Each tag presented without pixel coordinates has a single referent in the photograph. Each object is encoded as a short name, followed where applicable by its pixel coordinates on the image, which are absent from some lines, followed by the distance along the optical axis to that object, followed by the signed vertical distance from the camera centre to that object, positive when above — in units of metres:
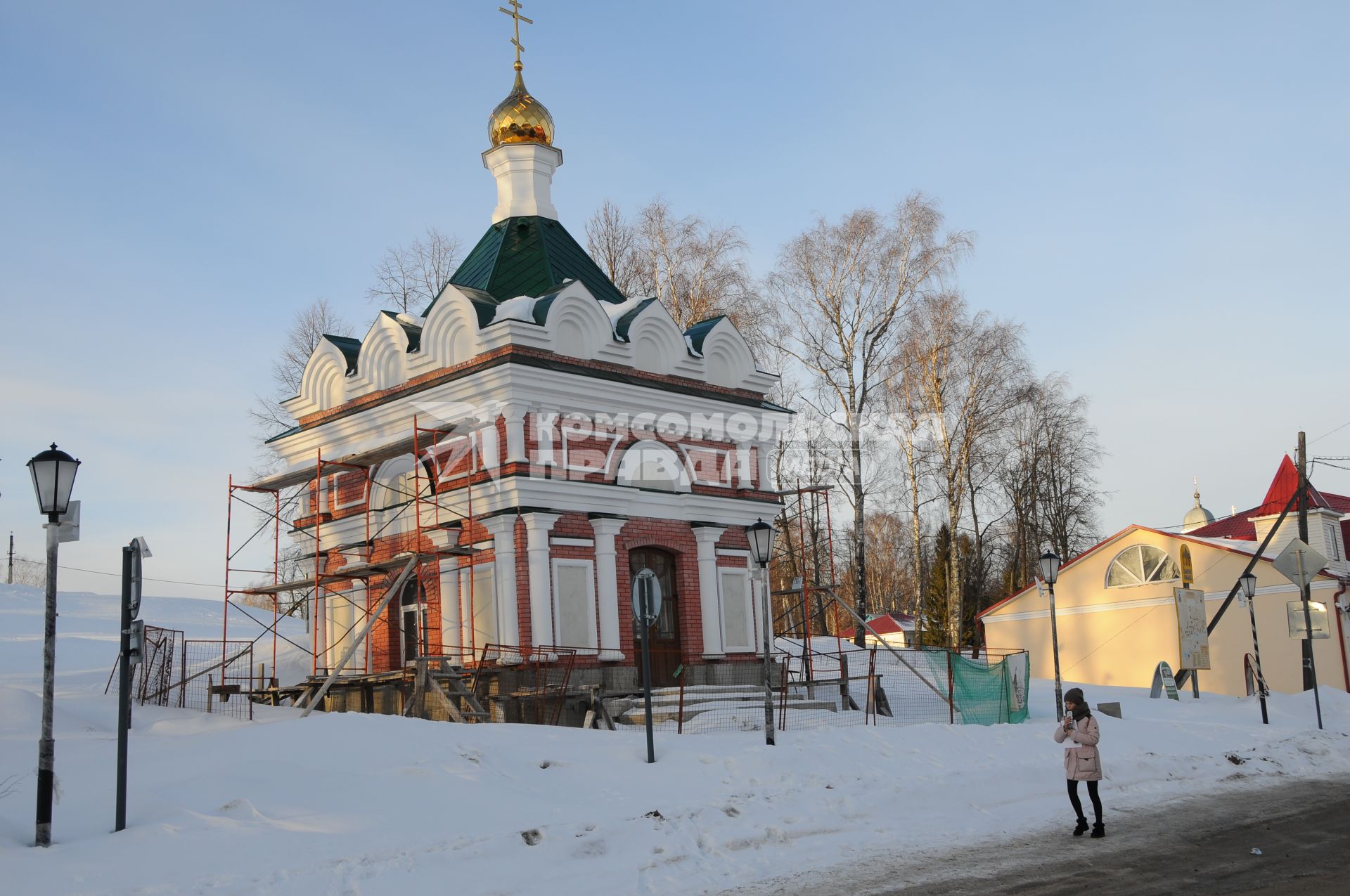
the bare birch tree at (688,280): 33.53 +10.33
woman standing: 11.08 -1.07
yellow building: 31.25 +0.46
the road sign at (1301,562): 19.23 +0.89
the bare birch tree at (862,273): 32.06 +9.60
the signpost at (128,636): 9.37 +0.26
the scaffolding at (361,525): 18.94 +2.21
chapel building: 18.67 +3.03
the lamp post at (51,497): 9.35 +1.40
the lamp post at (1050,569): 18.70 +0.93
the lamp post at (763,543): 15.08 +1.23
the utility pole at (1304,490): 29.03 +3.06
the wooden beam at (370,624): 15.94 +0.47
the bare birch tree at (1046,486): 43.56 +5.31
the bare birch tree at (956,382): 32.50 +6.95
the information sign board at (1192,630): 23.31 -0.12
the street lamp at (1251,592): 19.59 +0.48
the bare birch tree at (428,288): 36.53 +11.14
